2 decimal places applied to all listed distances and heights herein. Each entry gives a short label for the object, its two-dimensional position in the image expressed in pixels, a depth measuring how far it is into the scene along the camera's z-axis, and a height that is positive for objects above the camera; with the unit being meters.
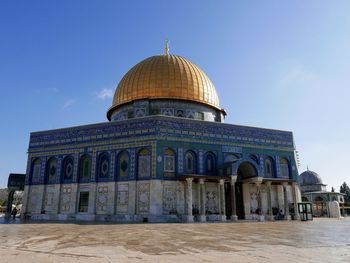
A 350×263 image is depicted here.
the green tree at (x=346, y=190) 58.82 +2.49
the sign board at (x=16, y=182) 26.91 +1.89
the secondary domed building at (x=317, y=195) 41.70 +1.05
